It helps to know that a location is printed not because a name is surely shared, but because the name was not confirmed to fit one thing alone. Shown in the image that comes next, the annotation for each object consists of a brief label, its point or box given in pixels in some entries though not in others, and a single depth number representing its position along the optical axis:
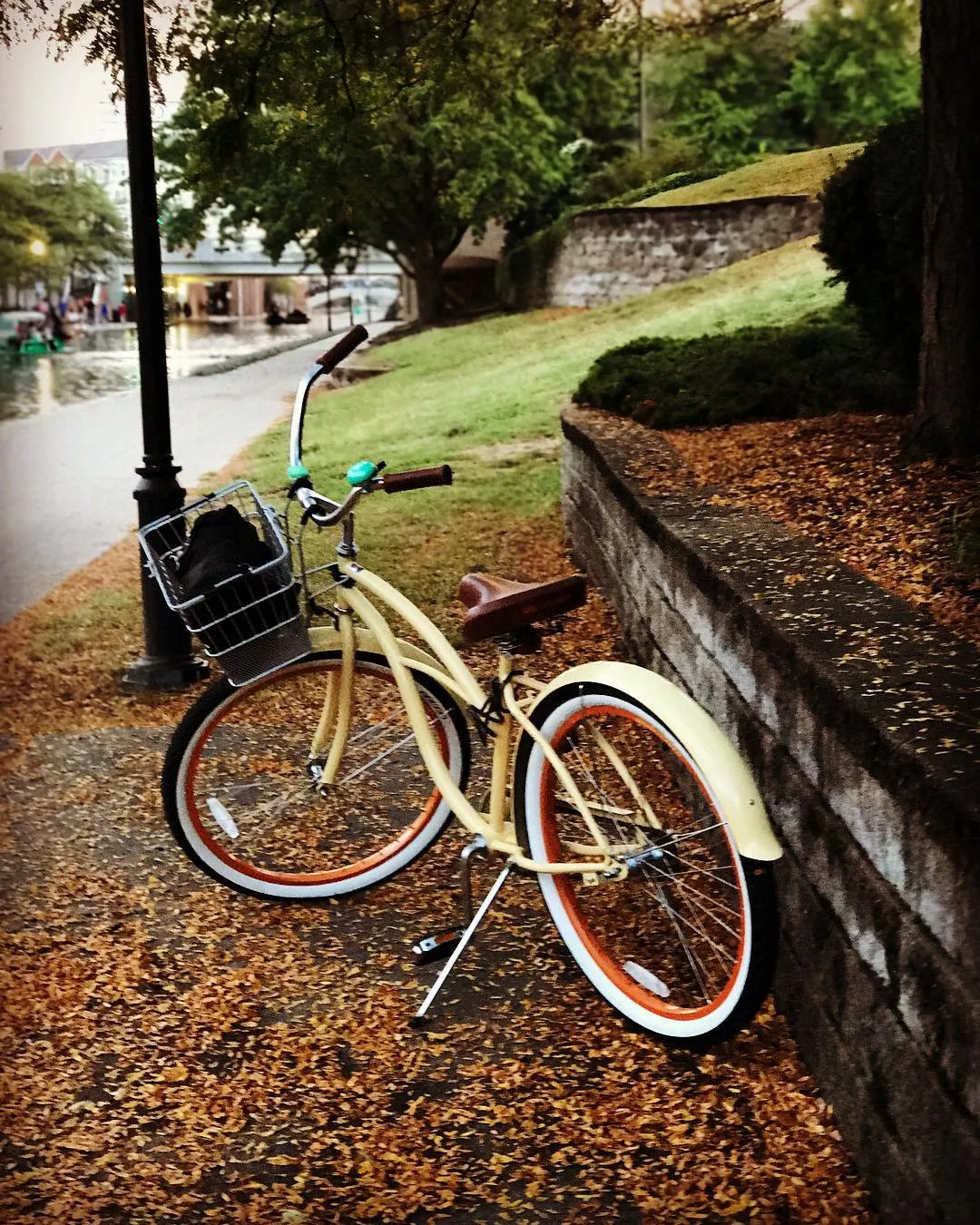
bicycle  2.41
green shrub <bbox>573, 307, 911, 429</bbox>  5.01
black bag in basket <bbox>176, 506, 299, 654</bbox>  2.83
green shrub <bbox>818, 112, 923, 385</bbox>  4.35
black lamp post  4.37
